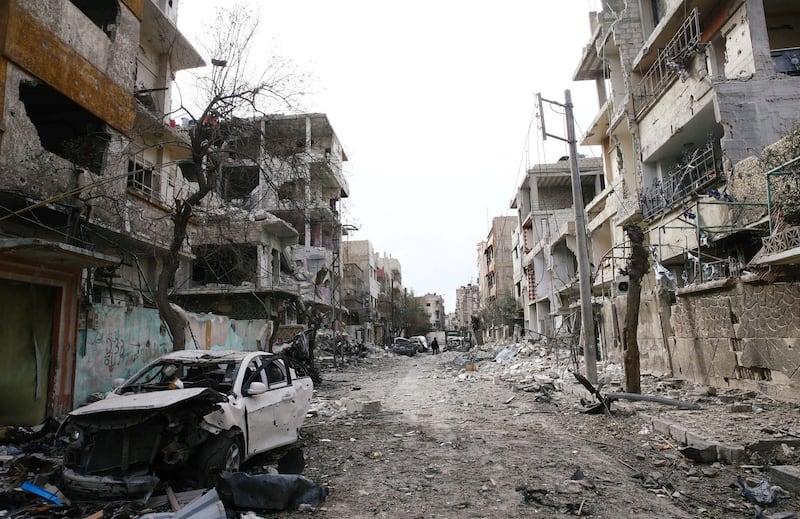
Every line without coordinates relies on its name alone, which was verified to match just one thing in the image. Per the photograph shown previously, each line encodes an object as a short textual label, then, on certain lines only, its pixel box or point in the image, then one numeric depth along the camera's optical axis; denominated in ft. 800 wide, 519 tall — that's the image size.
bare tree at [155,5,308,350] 36.04
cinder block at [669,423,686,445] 23.60
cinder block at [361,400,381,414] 37.83
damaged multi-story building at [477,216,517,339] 178.19
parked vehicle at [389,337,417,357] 156.27
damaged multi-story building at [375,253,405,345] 220.68
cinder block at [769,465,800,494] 16.38
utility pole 41.98
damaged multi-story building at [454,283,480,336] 326.65
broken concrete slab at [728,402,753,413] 28.88
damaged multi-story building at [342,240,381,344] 176.86
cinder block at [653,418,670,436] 25.76
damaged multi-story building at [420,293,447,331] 445.78
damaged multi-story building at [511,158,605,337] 110.40
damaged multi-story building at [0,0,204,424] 31.71
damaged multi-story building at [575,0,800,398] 34.32
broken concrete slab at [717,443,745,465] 20.13
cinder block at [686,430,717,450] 20.88
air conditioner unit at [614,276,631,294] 64.04
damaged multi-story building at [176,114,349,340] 40.86
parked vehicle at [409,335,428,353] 177.06
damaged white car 15.85
